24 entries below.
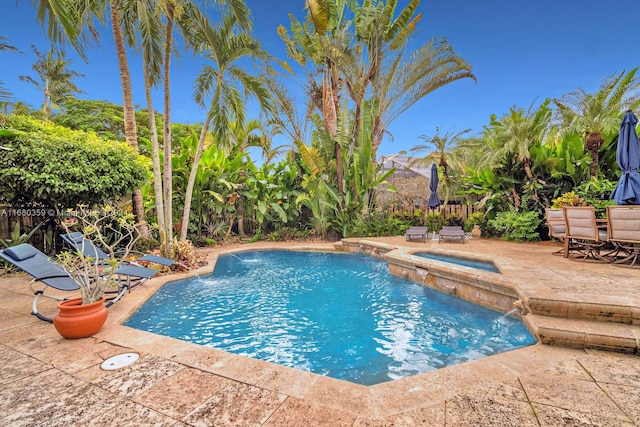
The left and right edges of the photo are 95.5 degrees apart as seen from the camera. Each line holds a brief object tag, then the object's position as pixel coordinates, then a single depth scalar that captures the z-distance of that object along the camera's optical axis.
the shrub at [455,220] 12.12
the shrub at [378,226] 11.06
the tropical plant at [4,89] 7.17
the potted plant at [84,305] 3.00
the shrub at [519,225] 8.93
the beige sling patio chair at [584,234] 5.39
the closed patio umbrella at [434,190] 11.34
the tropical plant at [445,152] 14.11
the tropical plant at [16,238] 6.30
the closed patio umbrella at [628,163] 5.48
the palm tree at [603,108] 7.80
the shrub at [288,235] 11.41
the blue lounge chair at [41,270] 3.61
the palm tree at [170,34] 6.43
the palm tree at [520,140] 9.05
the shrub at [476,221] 10.65
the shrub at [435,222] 11.81
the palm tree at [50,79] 20.25
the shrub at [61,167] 5.65
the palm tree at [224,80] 6.89
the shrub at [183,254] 7.01
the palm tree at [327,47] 10.00
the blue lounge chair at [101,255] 5.38
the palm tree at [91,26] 4.70
